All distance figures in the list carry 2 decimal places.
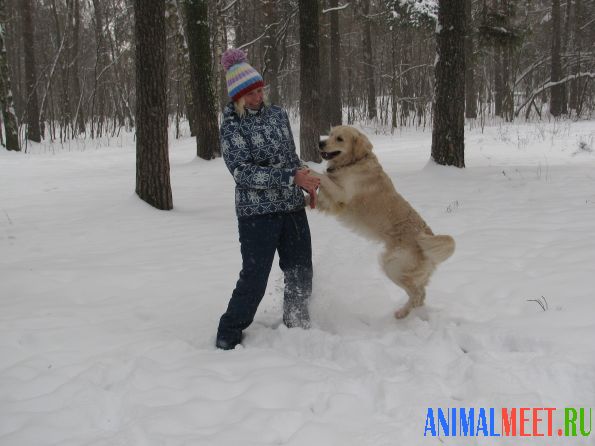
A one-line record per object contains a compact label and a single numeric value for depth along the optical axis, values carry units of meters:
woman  3.05
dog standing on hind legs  3.66
